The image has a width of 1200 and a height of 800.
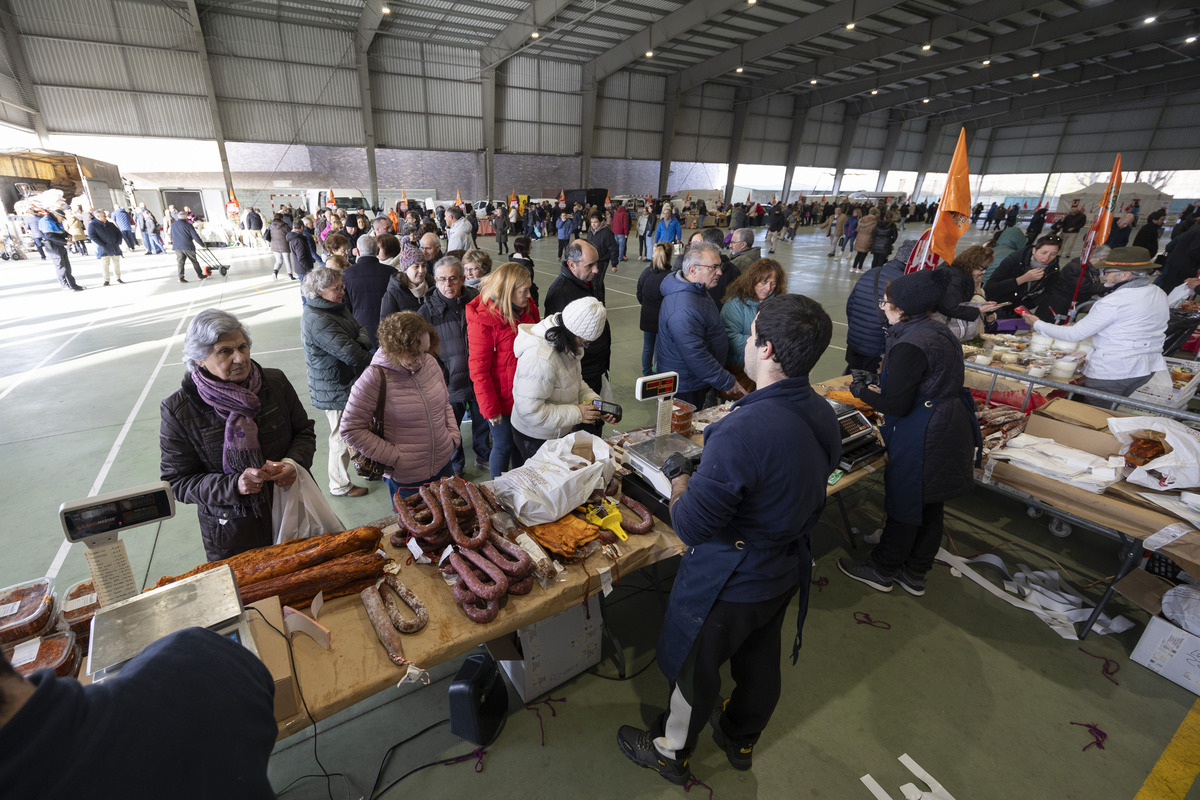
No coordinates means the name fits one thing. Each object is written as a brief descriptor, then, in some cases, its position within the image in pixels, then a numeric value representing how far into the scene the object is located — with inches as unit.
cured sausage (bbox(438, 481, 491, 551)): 80.0
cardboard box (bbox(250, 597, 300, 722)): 57.1
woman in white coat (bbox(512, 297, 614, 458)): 104.6
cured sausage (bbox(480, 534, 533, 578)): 76.2
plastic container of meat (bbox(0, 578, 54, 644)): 57.9
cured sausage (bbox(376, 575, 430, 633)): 70.7
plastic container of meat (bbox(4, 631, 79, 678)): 56.9
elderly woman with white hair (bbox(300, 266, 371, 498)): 136.6
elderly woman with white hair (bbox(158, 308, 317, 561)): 80.6
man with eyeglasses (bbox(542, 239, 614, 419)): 152.0
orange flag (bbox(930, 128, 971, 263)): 156.8
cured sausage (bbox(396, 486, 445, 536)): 80.5
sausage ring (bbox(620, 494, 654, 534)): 92.7
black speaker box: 85.4
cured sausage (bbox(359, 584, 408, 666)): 66.7
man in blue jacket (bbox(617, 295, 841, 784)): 63.1
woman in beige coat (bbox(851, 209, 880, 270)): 509.0
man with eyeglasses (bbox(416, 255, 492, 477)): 150.0
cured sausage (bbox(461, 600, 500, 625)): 71.4
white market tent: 685.9
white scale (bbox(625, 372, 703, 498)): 97.3
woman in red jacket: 127.1
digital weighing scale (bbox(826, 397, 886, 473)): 118.1
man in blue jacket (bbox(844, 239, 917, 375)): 164.2
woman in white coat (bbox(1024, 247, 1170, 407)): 154.7
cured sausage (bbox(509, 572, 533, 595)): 77.3
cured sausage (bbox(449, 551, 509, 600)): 72.3
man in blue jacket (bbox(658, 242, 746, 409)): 135.9
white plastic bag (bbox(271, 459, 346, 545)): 87.8
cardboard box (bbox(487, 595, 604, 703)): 93.1
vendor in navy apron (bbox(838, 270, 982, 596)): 106.1
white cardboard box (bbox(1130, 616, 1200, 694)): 103.5
